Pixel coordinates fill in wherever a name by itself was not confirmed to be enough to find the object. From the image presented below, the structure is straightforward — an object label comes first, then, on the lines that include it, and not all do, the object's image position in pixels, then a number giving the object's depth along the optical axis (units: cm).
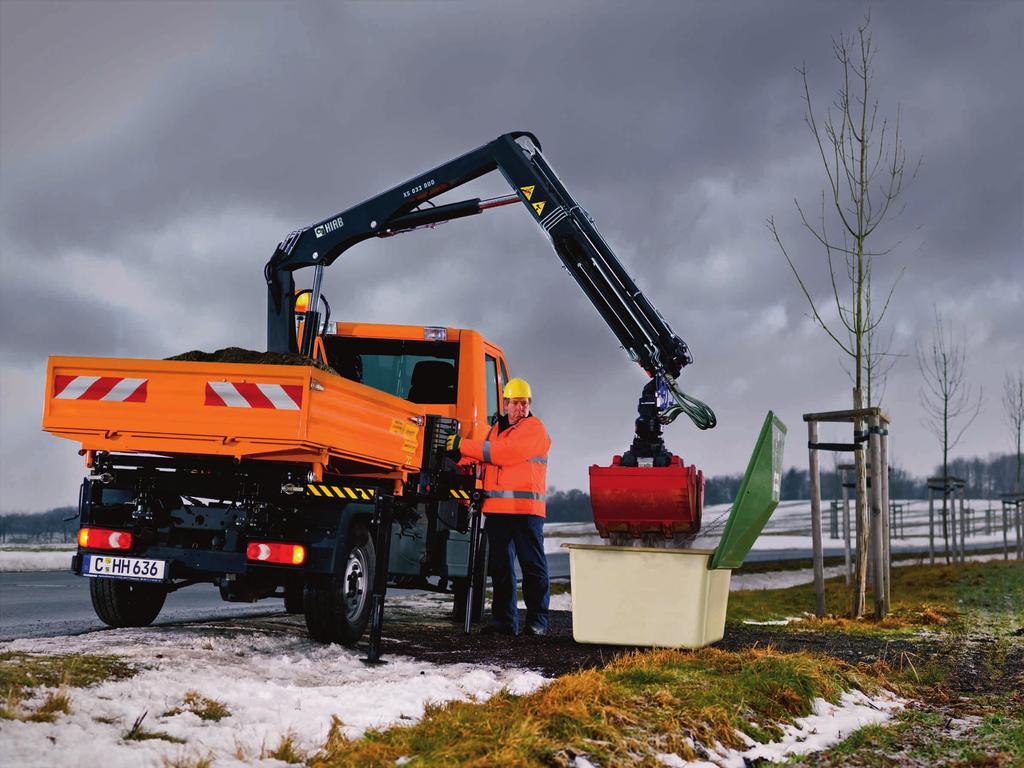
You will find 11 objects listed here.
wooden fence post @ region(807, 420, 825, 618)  1190
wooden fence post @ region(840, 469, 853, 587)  1598
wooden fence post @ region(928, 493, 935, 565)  2594
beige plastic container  825
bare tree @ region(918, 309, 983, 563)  2580
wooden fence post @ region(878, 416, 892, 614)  1212
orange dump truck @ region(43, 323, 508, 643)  704
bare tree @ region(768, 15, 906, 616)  1204
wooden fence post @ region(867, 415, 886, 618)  1172
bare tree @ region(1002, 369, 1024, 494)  2931
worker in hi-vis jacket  902
